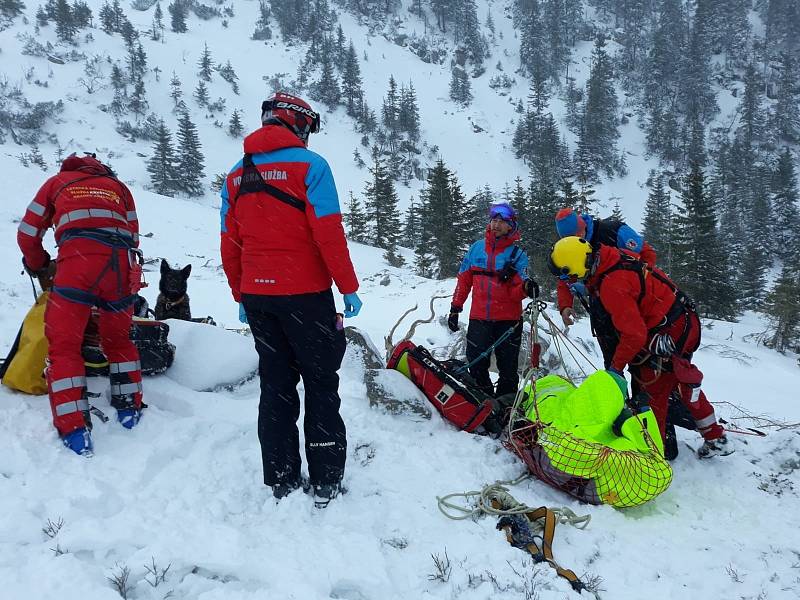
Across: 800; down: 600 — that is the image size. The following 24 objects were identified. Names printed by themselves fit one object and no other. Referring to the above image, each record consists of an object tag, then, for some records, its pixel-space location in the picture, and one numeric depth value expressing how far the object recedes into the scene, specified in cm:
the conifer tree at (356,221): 3027
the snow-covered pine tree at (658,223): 2826
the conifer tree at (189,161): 3766
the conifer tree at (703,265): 2134
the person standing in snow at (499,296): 421
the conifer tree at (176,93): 4631
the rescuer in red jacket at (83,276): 281
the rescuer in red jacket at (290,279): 242
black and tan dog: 516
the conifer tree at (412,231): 3477
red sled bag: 370
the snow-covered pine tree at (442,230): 2533
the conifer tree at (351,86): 5644
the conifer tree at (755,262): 2797
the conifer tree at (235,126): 4686
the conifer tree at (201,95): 4828
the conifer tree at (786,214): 4072
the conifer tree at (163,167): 3638
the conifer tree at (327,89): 5591
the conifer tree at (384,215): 3016
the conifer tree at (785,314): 1537
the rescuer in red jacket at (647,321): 345
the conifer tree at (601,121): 5459
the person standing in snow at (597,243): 388
